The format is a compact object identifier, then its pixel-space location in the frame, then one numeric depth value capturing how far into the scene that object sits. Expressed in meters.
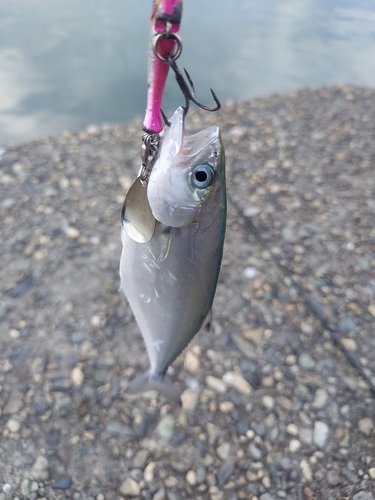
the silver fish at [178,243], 0.13
